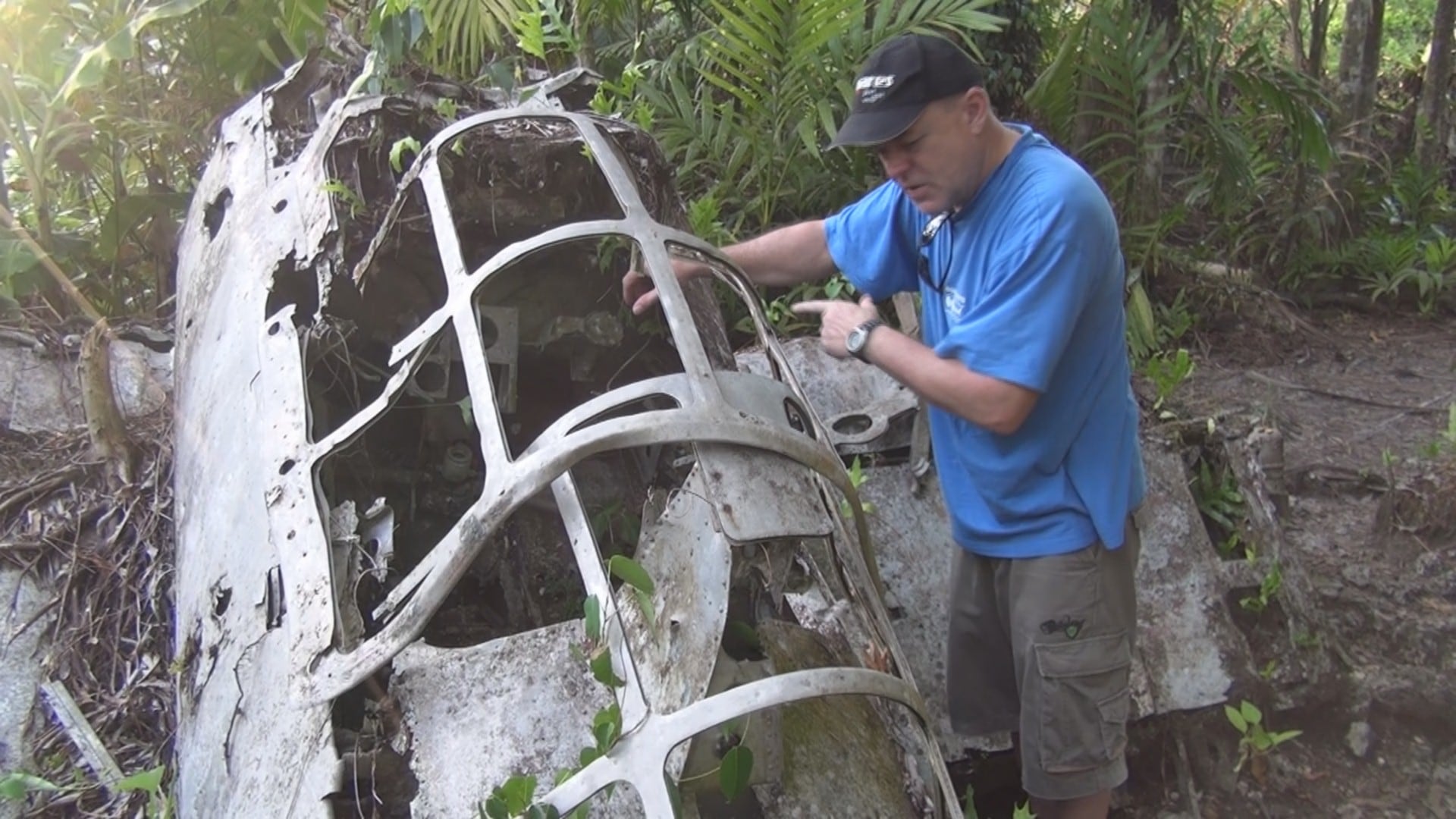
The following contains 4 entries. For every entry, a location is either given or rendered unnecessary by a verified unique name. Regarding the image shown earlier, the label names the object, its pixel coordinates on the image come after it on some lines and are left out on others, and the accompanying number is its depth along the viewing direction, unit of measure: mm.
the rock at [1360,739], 3445
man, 2328
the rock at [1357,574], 4141
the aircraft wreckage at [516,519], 2018
